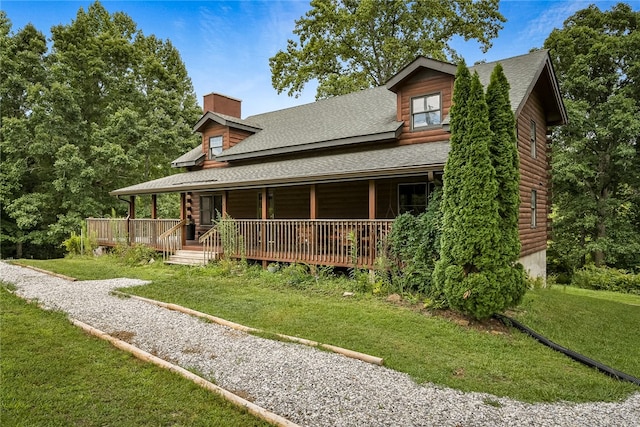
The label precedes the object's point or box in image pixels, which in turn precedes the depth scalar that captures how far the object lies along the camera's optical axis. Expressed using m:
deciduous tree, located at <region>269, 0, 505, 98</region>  24.78
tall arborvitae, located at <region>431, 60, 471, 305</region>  7.09
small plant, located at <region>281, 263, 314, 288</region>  9.78
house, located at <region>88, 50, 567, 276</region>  10.46
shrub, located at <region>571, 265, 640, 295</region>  16.48
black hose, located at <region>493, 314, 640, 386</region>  4.81
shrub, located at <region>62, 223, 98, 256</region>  16.91
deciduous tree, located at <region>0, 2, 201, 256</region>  21.53
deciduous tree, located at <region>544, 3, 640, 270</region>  19.36
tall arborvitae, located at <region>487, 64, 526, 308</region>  6.70
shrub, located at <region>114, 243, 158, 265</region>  14.04
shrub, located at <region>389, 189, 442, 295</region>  8.14
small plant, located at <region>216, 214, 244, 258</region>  12.22
